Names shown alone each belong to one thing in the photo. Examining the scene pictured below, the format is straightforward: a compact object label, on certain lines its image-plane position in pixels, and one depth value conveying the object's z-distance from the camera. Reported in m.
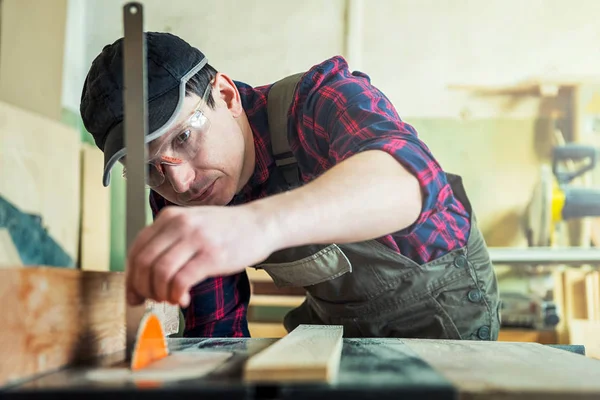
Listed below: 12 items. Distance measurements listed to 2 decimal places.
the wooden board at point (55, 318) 0.69
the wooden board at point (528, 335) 2.55
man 0.93
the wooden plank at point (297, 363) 0.62
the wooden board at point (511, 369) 0.59
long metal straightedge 0.85
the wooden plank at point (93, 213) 2.88
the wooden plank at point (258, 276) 2.68
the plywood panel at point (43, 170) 2.46
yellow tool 2.67
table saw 0.58
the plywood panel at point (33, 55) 2.62
